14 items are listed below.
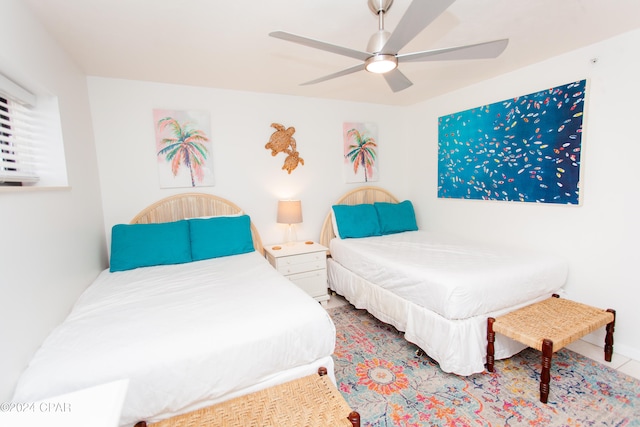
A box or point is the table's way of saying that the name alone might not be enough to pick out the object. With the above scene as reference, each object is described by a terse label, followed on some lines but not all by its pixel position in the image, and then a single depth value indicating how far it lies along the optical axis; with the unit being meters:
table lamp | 3.14
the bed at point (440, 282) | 1.92
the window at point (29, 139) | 1.52
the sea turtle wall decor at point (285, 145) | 3.25
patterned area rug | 1.61
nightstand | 2.93
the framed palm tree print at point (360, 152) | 3.66
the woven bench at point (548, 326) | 1.70
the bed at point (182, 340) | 1.20
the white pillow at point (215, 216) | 2.90
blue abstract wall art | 2.34
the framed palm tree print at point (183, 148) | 2.82
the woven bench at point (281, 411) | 1.22
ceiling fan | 1.25
